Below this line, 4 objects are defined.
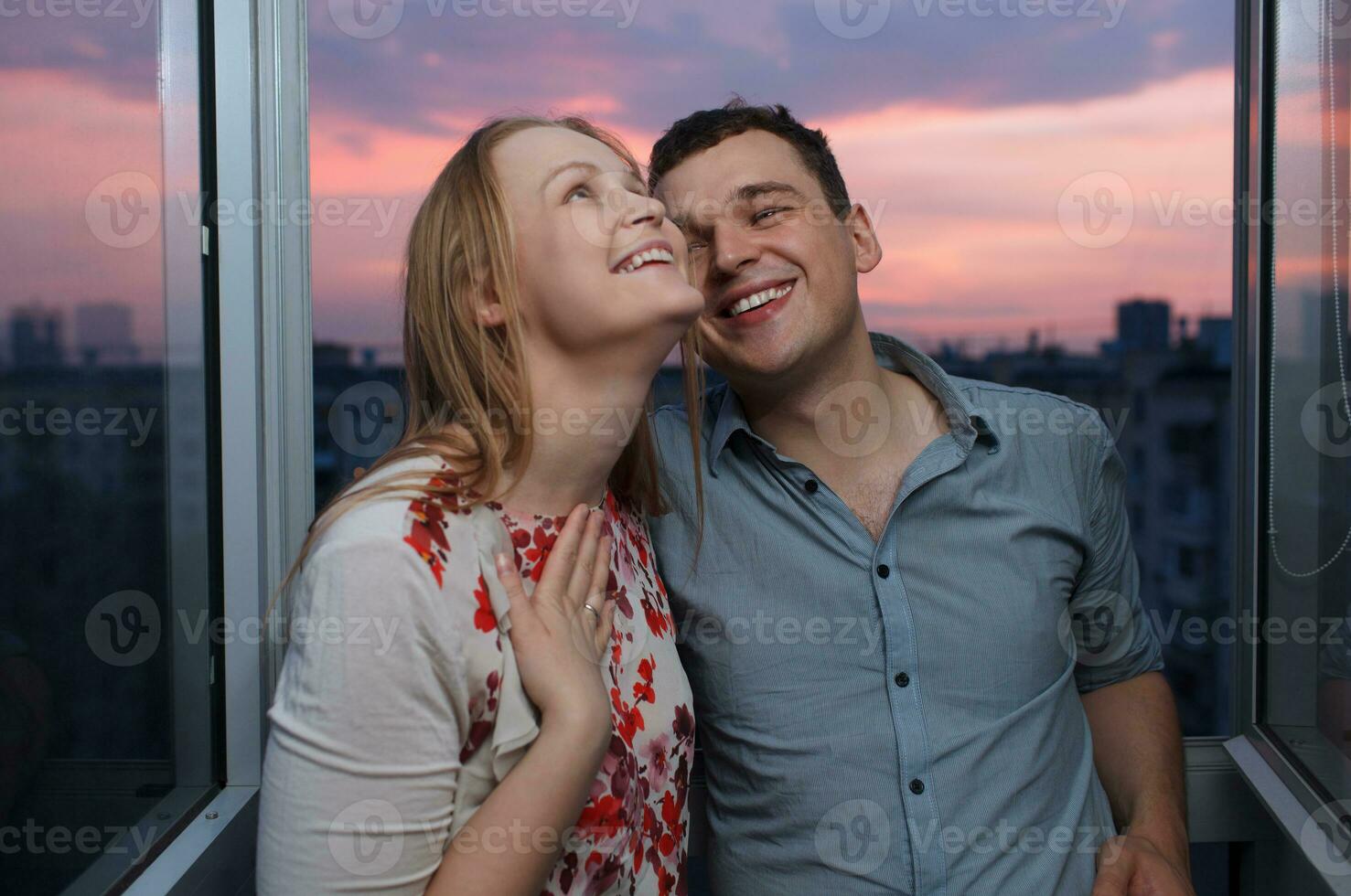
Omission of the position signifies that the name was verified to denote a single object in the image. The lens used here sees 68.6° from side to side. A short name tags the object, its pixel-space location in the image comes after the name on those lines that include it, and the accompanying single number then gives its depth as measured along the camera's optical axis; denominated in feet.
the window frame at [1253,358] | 5.16
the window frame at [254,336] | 4.68
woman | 2.73
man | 4.07
